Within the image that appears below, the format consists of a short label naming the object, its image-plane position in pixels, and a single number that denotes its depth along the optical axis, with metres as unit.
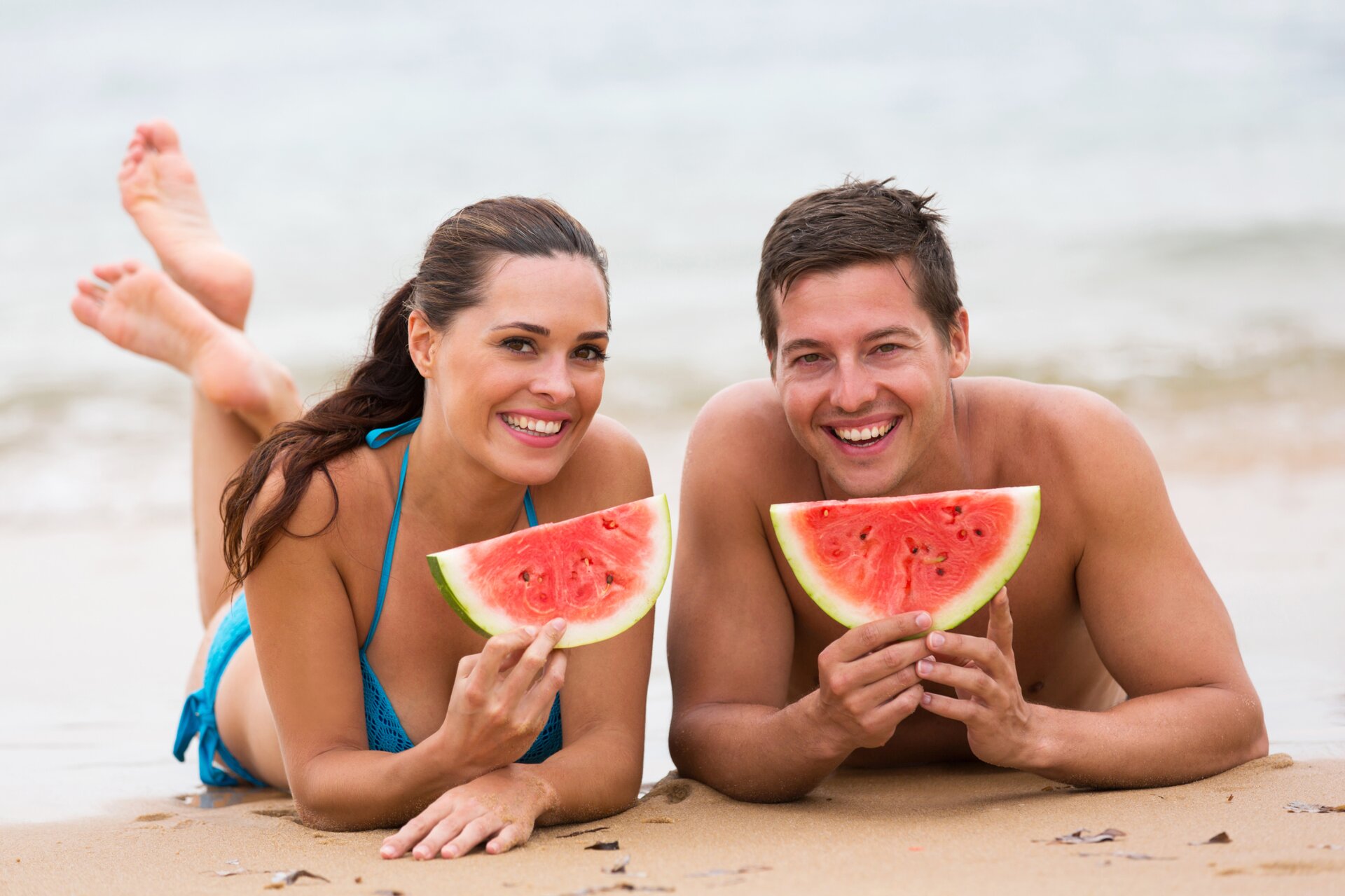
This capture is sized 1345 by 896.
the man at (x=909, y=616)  3.46
